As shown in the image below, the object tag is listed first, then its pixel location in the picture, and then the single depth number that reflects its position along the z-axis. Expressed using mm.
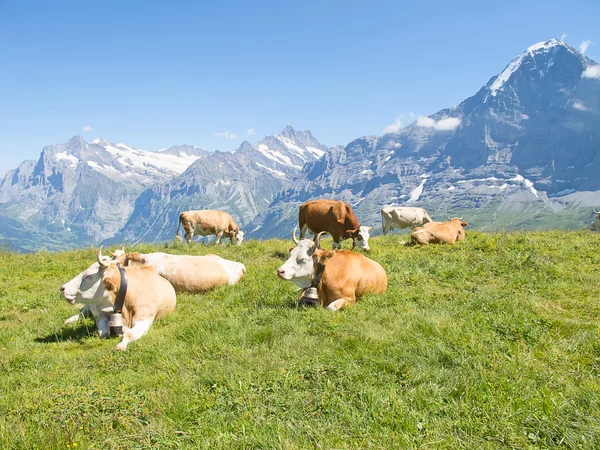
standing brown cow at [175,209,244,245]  24359
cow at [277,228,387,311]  9523
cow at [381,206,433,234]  27828
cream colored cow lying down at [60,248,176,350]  8580
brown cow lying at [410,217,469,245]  17891
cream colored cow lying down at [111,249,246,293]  11562
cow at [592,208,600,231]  25234
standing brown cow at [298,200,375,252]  17609
